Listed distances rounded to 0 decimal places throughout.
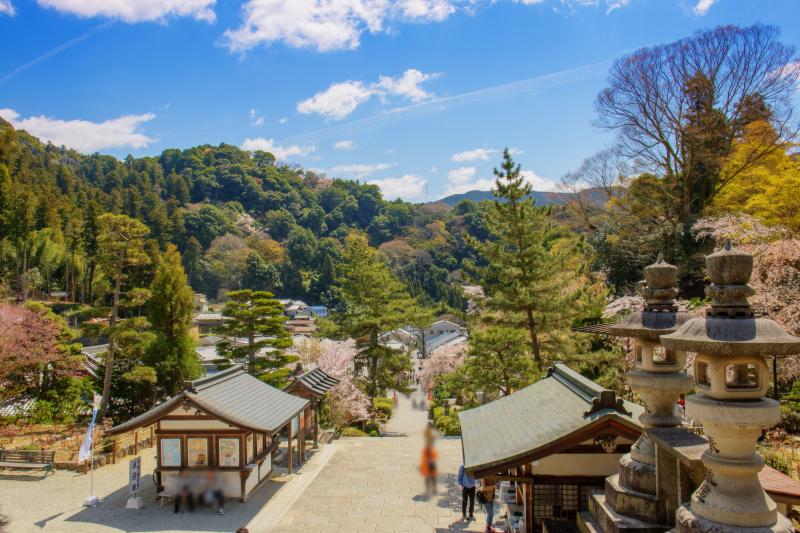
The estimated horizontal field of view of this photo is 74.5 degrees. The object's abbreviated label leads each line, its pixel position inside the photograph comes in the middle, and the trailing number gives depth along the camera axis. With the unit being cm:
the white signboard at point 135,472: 1199
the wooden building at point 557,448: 778
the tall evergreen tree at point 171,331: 2124
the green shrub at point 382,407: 2764
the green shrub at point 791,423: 1398
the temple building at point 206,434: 1177
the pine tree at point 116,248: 1973
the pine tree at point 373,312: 2778
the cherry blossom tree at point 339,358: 2586
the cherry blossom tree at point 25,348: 1920
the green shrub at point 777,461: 1002
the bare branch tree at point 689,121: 2173
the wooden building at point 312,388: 1706
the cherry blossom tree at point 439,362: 3130
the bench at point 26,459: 1487
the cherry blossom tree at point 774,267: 1470
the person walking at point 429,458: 793
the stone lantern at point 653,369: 626
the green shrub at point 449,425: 2177
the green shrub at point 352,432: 2197
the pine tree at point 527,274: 1570
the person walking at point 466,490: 1062
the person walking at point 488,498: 984
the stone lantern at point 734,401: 429
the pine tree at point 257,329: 2270
